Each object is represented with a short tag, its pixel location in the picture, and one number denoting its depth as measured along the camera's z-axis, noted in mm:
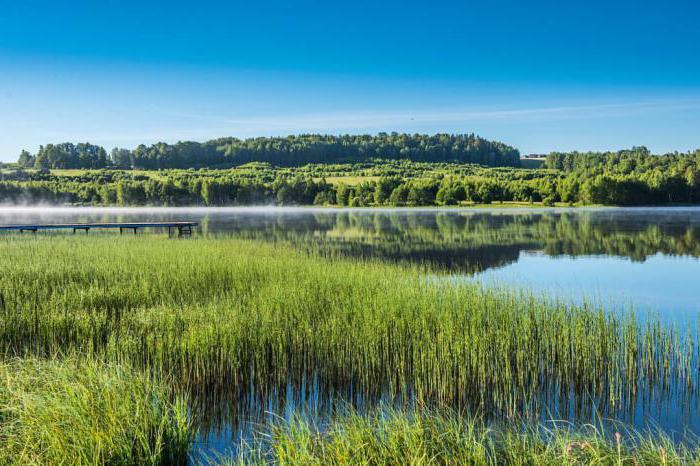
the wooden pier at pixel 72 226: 34778
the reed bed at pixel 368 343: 8016
